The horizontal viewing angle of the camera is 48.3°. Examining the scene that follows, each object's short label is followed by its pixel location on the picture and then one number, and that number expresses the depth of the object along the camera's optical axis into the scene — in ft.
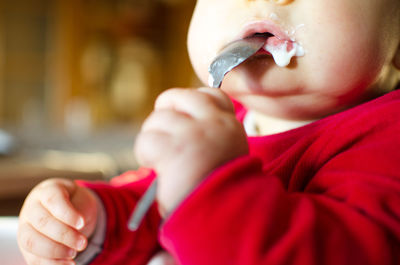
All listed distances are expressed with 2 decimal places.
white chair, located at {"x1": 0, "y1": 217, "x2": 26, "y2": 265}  1.44
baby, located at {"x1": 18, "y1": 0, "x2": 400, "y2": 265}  0.87
